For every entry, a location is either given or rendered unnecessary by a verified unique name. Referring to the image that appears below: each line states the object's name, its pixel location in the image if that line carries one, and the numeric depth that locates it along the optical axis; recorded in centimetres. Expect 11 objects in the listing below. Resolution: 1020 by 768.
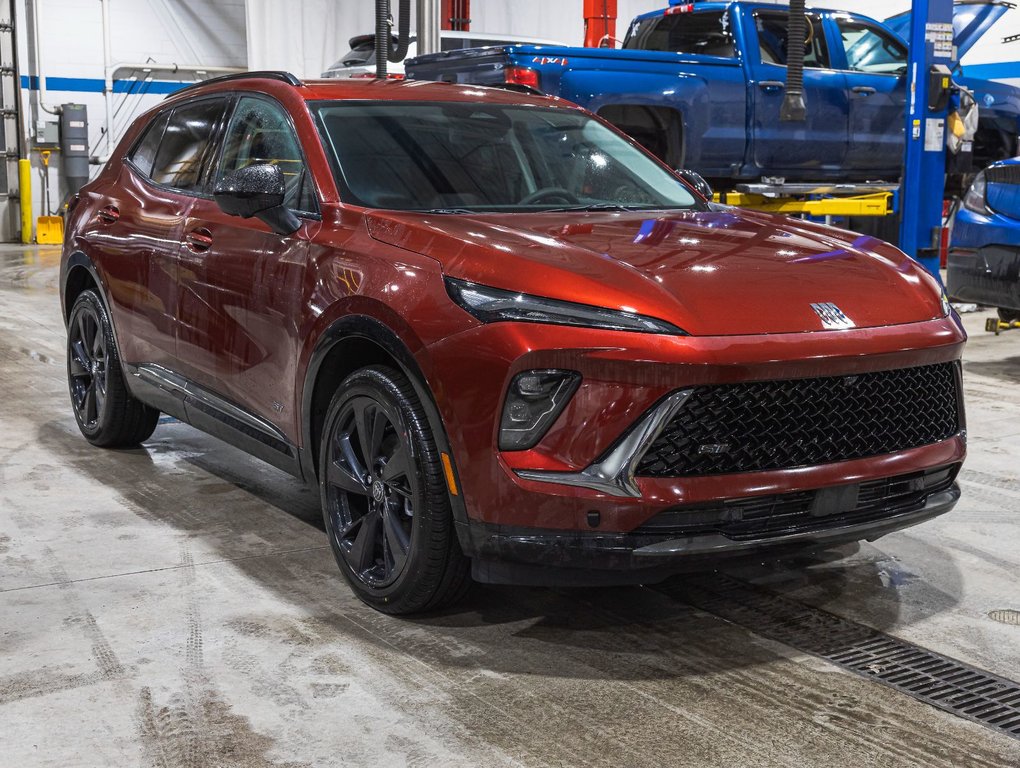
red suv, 300
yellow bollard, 1870
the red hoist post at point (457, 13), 1927
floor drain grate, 302
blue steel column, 910
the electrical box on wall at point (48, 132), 1848
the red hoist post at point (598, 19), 1530
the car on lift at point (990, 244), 712
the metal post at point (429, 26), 1148
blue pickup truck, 878
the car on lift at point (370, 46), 1301
